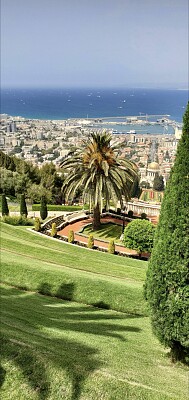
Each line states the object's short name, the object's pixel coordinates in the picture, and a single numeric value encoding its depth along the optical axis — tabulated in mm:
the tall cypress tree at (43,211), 22812
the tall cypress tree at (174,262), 5906
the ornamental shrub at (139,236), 16297
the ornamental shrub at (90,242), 17536
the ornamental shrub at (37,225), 19244
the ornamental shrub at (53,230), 19062
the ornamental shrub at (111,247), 17062
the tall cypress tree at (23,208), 22883
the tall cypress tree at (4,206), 22594
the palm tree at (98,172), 19438
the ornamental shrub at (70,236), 18261
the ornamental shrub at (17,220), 20469
